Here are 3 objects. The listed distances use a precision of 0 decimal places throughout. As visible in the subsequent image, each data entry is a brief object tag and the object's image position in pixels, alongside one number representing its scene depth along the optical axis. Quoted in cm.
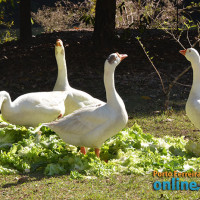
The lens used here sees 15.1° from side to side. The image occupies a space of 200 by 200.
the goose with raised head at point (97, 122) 877
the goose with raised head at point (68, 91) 1154
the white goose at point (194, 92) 980
